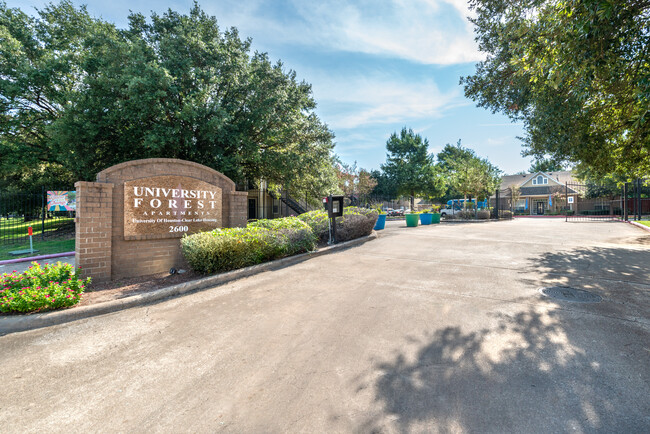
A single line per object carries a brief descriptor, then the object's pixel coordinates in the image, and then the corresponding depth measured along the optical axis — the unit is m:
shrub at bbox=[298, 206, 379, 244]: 10.12
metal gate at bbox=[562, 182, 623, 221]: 31.12
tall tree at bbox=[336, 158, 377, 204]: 37.50
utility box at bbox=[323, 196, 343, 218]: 9.40
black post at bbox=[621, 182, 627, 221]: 18.25
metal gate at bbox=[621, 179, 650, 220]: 25.71
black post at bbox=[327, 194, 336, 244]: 9.38
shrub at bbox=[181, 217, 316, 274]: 5.88
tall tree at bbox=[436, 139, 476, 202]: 47.07
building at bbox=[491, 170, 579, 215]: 37.84
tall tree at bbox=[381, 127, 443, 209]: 37.47
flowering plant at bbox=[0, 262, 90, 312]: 3.91
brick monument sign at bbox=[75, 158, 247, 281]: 5.39
